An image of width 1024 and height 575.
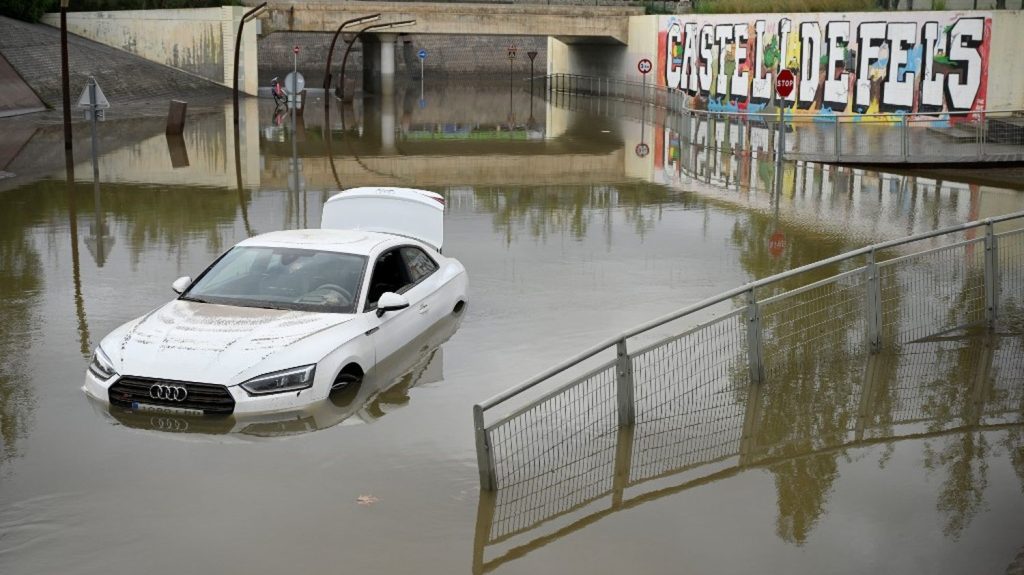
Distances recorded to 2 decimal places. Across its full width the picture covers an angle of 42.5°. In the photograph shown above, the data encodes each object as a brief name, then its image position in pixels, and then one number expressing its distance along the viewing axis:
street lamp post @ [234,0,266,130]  40.84
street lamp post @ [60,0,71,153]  29.23
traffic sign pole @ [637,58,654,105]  51.06
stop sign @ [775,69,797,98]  26.75
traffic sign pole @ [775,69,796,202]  26.69
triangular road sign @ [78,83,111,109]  24.06
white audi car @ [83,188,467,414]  10.34
